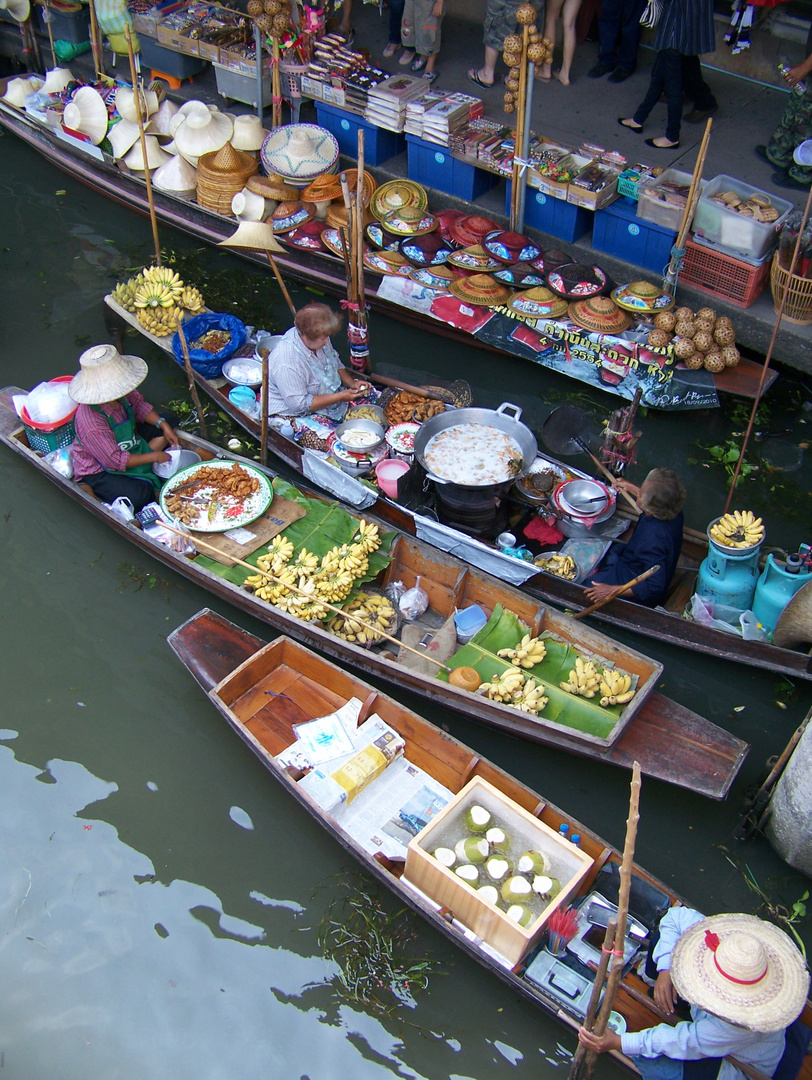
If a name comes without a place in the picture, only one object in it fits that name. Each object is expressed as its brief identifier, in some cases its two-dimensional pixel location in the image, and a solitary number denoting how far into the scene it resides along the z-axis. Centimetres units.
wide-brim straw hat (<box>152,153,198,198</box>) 938
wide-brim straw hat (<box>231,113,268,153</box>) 923
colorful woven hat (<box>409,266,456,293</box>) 831
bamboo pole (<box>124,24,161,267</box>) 775
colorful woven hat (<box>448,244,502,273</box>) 820
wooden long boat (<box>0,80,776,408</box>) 747
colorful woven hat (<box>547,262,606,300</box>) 791
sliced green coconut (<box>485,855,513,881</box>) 448
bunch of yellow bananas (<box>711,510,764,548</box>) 564
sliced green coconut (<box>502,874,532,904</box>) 438
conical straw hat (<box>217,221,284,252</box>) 707
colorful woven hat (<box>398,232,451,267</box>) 840
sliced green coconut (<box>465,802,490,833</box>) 466
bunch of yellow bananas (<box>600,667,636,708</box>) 524
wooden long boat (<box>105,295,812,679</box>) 559
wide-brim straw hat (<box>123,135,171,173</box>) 960
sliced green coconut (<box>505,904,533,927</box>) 432
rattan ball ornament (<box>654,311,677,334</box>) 750
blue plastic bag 743
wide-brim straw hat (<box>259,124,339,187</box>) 891
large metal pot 639
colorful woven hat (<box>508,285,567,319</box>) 790
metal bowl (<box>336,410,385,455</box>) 664
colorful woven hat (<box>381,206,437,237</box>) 855
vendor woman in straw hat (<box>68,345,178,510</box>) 618
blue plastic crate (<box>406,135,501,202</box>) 889
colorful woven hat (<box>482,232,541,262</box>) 822
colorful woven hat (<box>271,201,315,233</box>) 884
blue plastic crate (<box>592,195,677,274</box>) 795
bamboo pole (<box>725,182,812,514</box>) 617
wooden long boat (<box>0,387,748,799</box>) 505
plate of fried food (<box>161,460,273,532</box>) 626
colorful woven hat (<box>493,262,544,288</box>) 807
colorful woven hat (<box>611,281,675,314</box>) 761
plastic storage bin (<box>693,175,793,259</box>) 739
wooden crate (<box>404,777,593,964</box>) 430
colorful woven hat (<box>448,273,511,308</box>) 811
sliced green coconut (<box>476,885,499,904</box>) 437
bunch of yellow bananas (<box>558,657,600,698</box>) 533
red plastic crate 759
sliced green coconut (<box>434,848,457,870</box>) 448
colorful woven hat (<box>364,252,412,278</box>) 840
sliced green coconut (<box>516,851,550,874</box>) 449
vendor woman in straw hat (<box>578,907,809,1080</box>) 341
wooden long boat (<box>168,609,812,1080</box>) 434
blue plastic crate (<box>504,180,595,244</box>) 838
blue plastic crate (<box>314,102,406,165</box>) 938
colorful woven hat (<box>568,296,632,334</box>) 769
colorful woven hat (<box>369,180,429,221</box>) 891
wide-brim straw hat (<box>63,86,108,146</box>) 974
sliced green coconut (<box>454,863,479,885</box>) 444
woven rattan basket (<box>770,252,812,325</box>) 724
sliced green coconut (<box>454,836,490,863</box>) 453
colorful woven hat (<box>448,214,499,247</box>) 848
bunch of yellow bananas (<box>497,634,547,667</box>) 551
